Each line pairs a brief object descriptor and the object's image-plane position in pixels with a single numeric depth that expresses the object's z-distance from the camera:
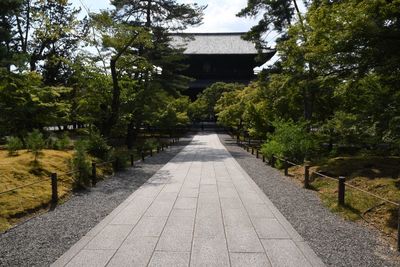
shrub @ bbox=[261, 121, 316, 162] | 14.84
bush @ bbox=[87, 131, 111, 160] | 14.66
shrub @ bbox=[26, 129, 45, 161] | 11.45
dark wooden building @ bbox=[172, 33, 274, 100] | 50.16
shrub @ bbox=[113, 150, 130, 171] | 14.48
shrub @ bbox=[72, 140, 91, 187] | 10.77
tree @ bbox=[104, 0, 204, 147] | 25.06
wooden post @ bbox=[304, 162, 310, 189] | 10.79
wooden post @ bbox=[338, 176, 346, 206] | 8.21
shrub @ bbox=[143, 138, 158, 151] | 21.96
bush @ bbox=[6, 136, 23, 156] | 12.15
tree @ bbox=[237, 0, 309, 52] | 20.67
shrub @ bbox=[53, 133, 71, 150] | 14.73
